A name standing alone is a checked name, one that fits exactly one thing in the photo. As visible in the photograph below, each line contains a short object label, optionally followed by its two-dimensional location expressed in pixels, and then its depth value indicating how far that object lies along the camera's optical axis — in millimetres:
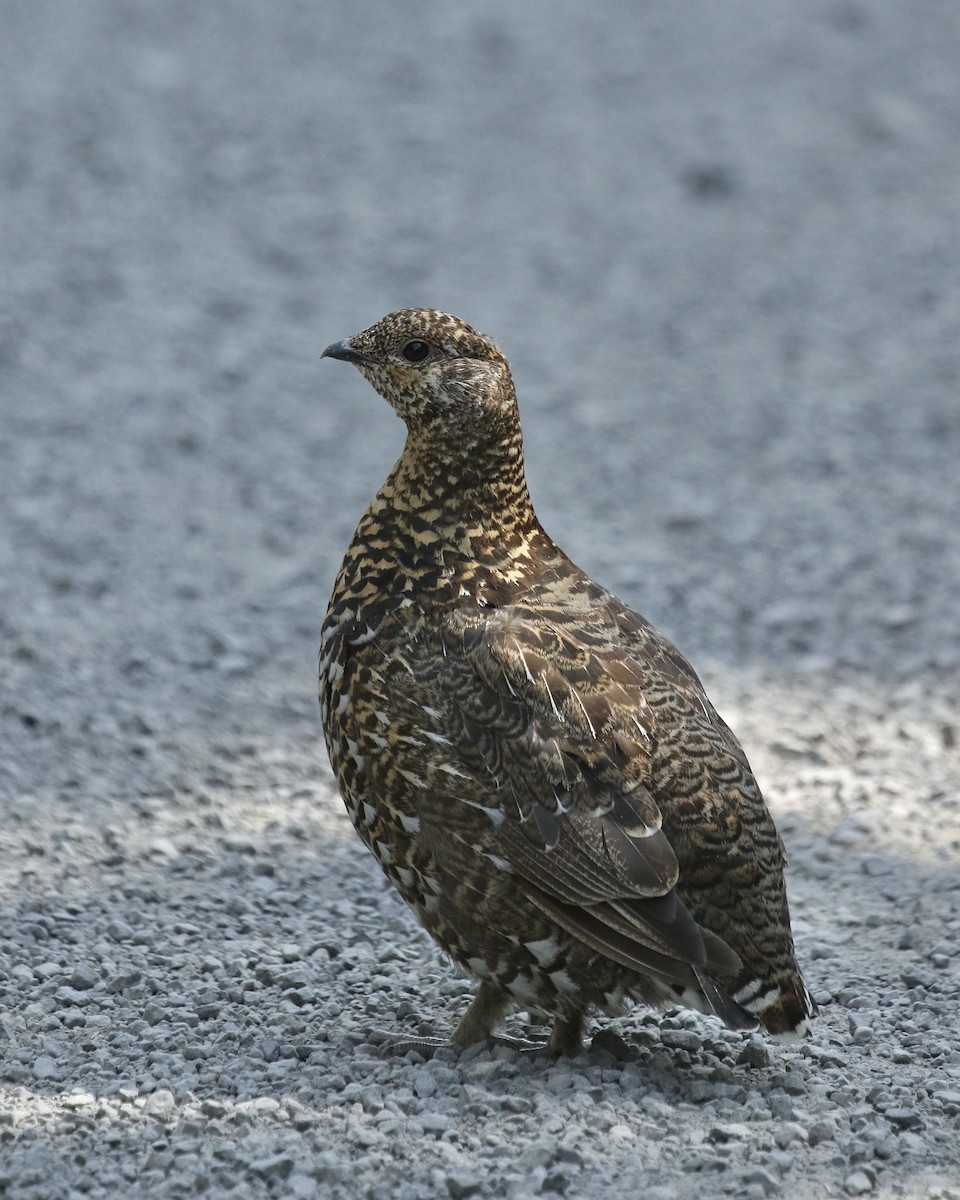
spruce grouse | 10680
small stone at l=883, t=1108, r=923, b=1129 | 10508
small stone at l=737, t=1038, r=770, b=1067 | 11391
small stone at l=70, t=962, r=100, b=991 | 12289
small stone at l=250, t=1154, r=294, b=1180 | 9453
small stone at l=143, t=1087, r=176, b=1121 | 10187
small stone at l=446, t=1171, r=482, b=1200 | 9352
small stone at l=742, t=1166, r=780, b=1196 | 9516
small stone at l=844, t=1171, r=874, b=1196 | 9672
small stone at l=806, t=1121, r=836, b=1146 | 10234
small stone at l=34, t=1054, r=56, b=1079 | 10711
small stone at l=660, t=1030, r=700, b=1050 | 11852
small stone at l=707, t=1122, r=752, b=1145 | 10094
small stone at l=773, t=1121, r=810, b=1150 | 10117
